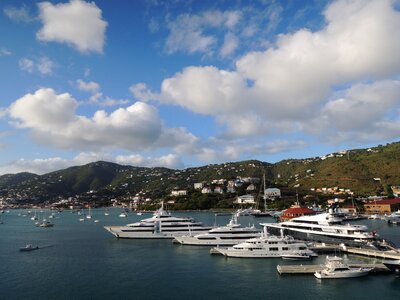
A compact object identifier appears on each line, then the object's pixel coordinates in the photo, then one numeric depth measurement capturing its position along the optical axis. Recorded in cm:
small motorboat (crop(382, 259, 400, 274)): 3588
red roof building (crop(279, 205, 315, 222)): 8300
